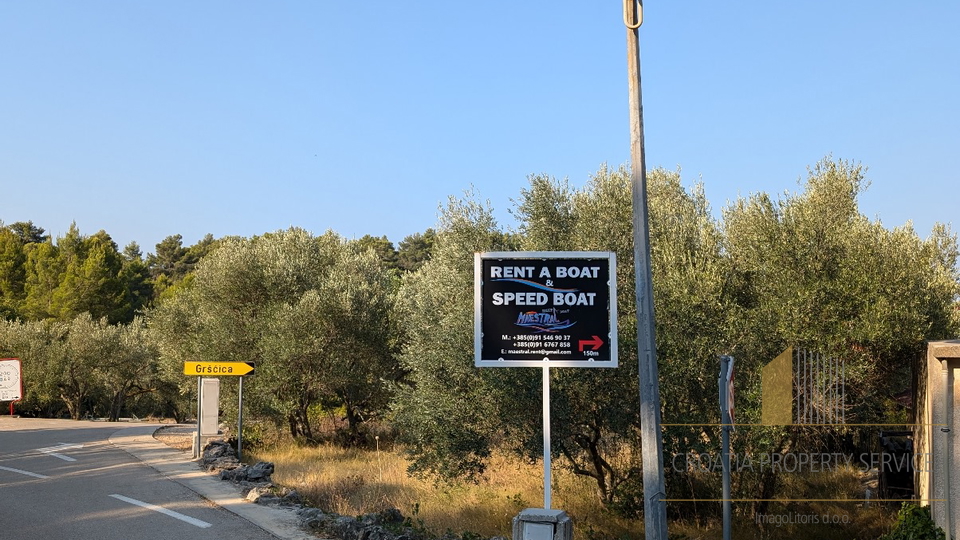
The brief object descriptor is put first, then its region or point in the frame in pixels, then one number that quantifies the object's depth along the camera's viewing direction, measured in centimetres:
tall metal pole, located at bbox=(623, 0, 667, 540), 836
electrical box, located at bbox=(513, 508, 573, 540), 705
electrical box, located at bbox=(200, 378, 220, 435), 1973
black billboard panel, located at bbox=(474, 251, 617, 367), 849
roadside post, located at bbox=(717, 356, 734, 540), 813
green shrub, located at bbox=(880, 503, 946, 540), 912
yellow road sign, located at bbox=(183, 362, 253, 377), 1830
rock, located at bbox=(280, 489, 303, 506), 1265
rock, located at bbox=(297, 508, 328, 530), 1074
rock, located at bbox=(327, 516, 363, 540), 1006
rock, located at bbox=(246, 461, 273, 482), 1520
